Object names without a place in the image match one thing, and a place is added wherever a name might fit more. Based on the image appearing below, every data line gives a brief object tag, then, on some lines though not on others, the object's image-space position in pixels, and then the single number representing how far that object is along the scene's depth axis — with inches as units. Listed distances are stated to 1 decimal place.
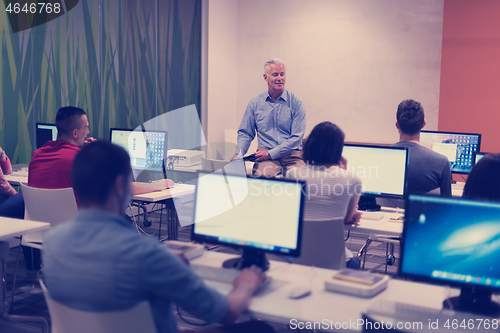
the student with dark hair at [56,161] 121.0
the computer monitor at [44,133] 172.4
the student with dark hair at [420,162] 118.1
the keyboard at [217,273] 69.9
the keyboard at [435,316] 55.8
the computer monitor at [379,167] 115.2
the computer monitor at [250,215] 71.6
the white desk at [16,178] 153.3
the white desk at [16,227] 92.5
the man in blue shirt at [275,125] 171.9
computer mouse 63.3
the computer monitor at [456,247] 59.7
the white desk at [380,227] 101.0
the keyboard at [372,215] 112.3
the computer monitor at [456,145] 159.5
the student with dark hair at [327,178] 87.7
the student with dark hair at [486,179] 70.8
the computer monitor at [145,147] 169.6
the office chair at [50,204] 115.6
